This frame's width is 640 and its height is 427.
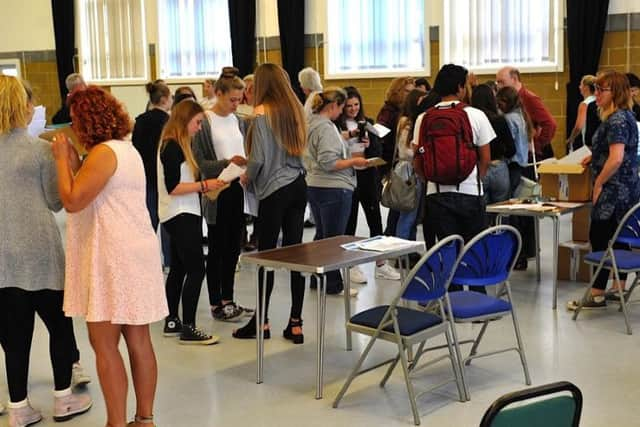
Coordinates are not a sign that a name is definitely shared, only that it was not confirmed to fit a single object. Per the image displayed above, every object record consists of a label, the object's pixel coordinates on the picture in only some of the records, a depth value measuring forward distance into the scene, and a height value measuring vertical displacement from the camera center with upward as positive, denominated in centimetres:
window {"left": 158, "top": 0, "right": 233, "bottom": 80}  1197 +64
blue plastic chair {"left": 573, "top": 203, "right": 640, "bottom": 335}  458 -98
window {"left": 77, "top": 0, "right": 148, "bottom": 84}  1259 +67
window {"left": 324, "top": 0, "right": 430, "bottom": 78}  1024 +49
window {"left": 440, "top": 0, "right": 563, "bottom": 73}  931 +46
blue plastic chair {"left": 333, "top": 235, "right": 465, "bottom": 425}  341 -96
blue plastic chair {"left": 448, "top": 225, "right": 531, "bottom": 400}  367 -86
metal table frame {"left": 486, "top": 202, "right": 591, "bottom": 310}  506 -80
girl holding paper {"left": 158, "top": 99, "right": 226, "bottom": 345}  428 -60
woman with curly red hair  300 -50
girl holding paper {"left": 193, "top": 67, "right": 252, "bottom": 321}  469 -46
